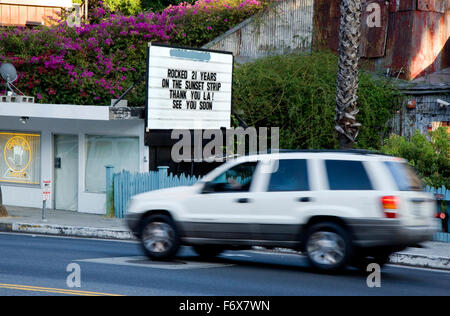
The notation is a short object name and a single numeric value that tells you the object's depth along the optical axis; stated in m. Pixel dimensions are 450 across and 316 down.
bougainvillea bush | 27.92
